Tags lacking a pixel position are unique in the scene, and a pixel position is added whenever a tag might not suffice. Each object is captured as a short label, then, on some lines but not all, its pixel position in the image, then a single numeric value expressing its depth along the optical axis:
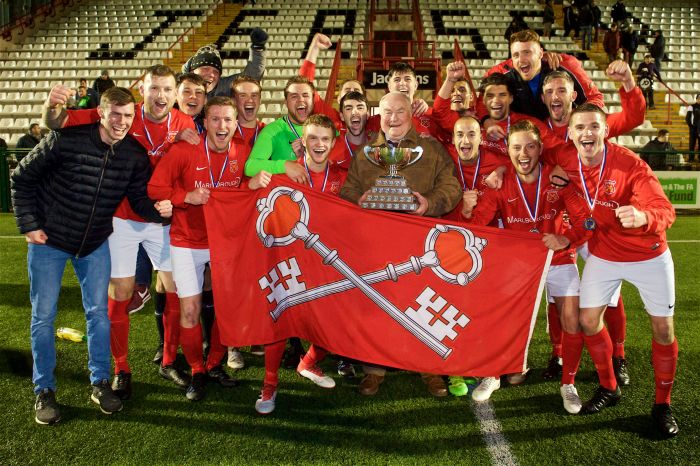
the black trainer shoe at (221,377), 4.10
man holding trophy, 3.58
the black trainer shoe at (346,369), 4.31
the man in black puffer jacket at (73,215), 3.47
